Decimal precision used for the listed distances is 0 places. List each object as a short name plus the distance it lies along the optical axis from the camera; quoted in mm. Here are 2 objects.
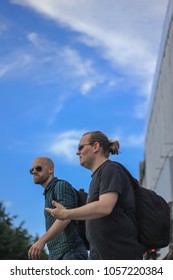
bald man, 2983
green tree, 26952
